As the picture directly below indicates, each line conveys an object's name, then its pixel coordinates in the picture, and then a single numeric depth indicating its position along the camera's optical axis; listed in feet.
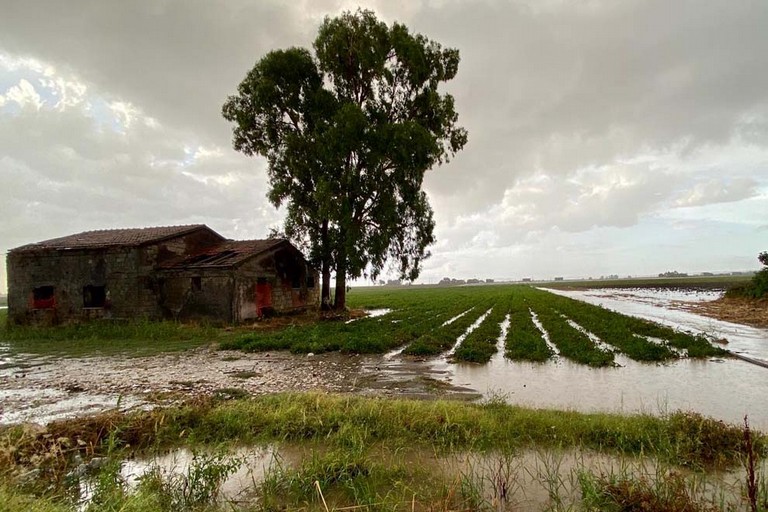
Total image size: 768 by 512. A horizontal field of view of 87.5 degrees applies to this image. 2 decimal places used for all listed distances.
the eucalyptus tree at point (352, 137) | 79.00
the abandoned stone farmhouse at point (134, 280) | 71.67
